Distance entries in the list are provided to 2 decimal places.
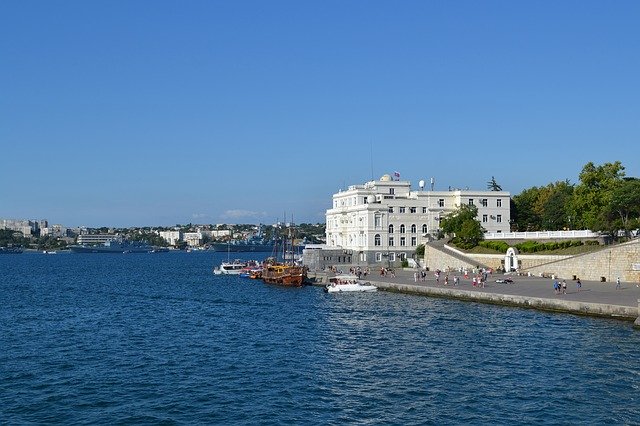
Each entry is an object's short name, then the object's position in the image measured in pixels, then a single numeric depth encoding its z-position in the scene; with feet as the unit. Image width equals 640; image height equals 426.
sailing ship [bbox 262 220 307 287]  297.53
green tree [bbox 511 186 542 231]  375.86
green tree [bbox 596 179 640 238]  233.76
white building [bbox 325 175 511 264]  345.92
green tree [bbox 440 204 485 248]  301.43
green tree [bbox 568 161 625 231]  258.57
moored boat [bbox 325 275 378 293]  256.32
